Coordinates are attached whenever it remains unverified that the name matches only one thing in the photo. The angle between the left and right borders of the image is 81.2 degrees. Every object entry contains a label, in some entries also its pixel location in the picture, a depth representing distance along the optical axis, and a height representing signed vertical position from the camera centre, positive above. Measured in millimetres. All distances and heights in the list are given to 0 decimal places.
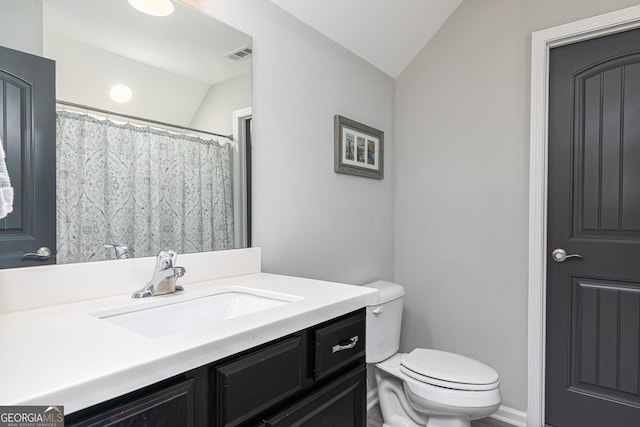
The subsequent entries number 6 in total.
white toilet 1593 -781
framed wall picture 1956 +334
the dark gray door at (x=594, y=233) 1782 -126
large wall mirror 1021 +271
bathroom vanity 575 -266
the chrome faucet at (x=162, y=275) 1076 -196
